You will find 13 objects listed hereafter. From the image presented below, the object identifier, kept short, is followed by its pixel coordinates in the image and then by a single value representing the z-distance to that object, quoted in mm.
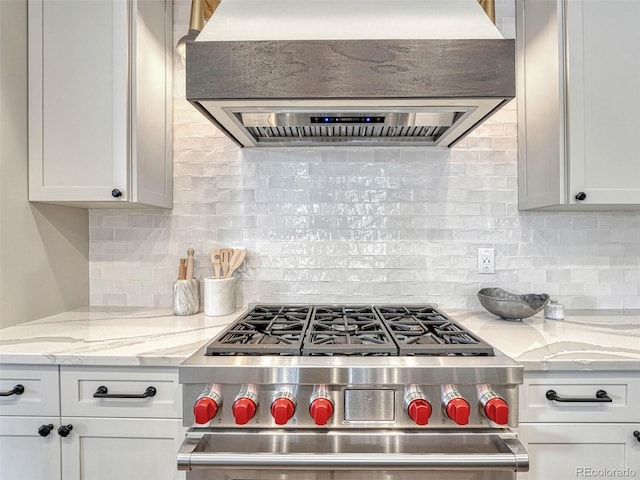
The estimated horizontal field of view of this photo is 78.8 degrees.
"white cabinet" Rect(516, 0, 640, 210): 1531
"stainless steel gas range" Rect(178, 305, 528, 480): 1027
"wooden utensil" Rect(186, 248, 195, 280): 1874
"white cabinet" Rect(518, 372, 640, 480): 1206
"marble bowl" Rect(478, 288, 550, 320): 1626
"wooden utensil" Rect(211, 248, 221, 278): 1850
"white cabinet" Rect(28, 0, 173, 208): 1560
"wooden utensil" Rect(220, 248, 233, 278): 1857
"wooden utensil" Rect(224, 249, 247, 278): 1850
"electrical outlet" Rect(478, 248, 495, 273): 1900
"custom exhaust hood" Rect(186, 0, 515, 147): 1255
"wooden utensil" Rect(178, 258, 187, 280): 1854
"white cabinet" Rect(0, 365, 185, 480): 1232
